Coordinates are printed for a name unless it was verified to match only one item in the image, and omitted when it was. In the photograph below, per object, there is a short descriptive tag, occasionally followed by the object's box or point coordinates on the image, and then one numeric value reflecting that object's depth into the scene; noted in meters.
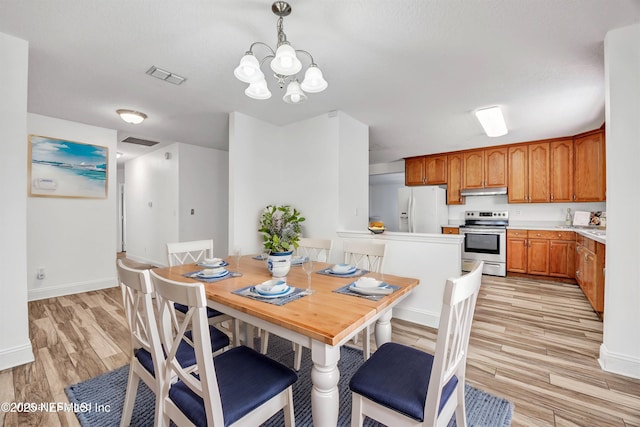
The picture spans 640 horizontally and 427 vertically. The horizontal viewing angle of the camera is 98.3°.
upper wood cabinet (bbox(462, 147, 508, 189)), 4.90
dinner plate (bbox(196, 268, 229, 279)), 1.76
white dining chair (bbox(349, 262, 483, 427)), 0.94
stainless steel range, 4.70
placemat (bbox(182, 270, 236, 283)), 1.71
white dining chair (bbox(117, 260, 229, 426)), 1.09
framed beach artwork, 3.47
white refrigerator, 5.11
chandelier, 1.54
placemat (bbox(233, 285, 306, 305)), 1.32
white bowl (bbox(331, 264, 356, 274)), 1.88
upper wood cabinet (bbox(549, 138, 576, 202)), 4.37
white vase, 1.71
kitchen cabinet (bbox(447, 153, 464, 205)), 5.29
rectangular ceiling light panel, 3.20
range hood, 4.92
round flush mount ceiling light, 3.29
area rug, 1.49
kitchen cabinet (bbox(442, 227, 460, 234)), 5.14
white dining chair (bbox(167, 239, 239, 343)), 1.86
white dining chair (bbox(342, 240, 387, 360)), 2.04
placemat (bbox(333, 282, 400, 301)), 1.37
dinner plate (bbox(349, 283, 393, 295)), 1.41
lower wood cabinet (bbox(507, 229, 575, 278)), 4.23
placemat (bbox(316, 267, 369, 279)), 1.85
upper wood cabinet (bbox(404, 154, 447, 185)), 5.47
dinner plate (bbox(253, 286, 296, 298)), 1.37
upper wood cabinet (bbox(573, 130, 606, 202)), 3.97
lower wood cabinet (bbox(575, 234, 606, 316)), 2.73
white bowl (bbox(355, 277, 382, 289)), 1.49
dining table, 1.05
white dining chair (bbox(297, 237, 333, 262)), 2.48
